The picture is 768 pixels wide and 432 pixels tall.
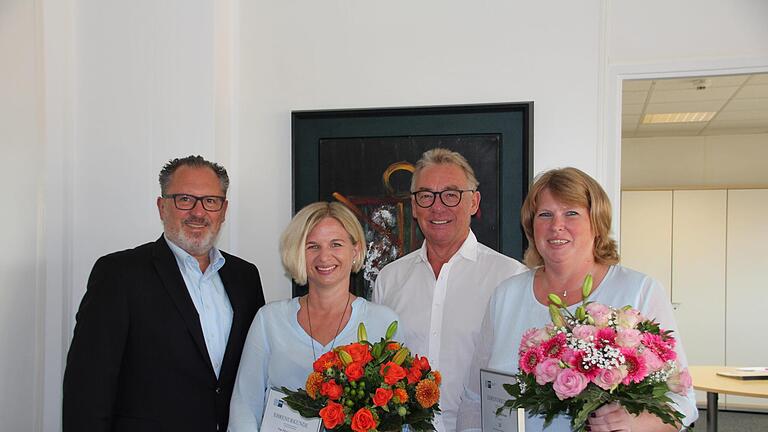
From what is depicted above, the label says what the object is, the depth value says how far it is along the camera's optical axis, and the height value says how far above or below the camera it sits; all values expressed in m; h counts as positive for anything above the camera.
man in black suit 2.21 -0.45
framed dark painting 3.04 +0.23
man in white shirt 2.51 -0.29
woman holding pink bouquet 1.62 -0.30
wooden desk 4.60 -1.33
